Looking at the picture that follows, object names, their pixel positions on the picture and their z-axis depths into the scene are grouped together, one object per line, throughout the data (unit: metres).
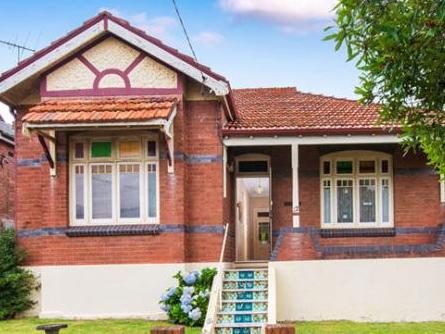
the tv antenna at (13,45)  21.59
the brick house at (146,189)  17.84
